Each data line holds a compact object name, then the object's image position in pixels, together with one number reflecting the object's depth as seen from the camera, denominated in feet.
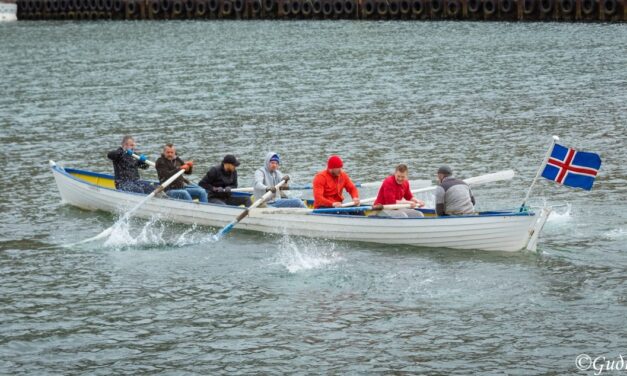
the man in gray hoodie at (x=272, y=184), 82.67
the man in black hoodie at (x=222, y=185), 87.30
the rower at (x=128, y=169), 89.92
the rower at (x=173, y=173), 87.45
